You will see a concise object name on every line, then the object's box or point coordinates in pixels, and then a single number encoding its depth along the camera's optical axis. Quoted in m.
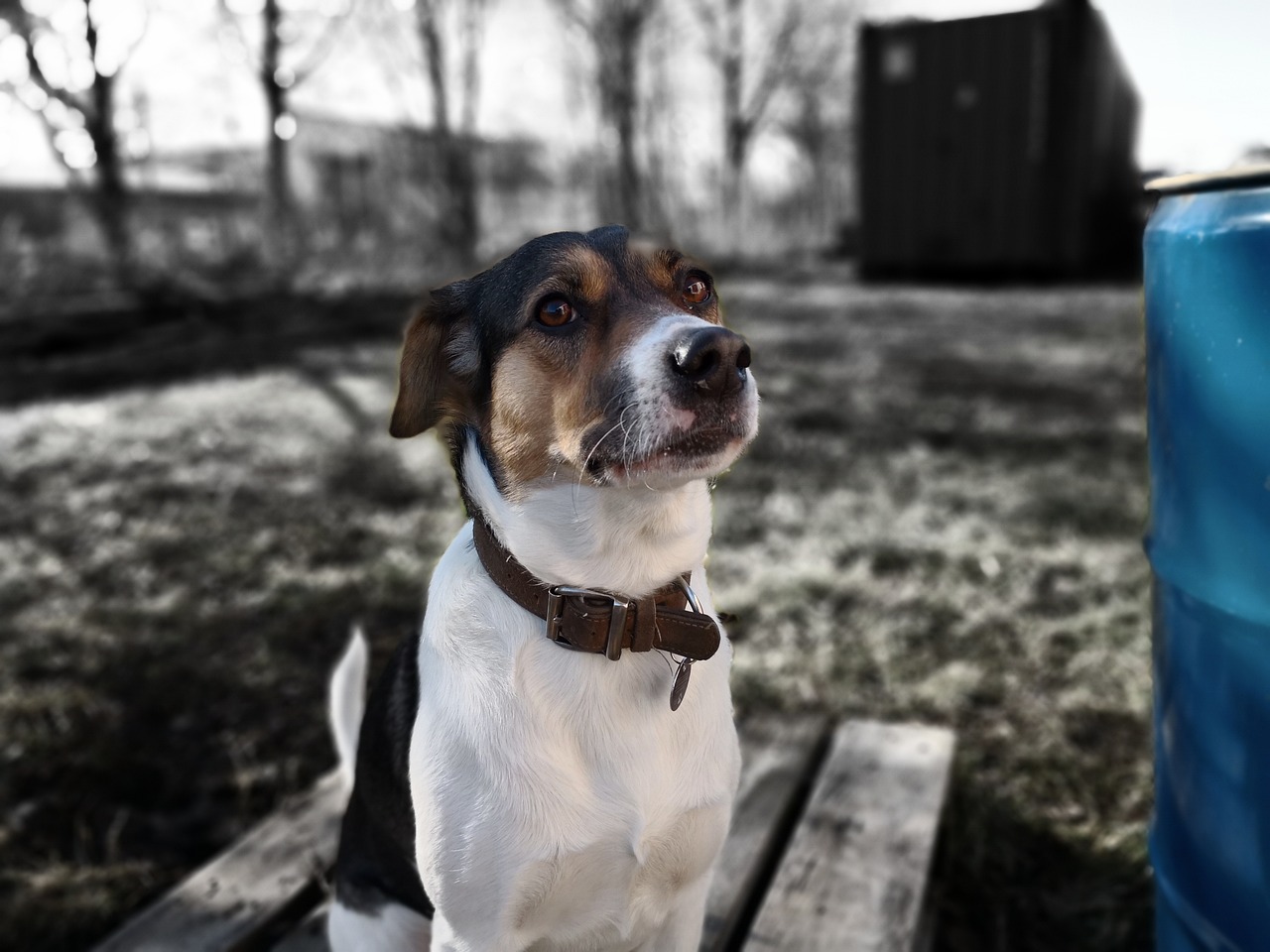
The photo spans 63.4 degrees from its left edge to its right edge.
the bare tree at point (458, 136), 12.47
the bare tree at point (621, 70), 16.81
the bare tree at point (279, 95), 11.14
